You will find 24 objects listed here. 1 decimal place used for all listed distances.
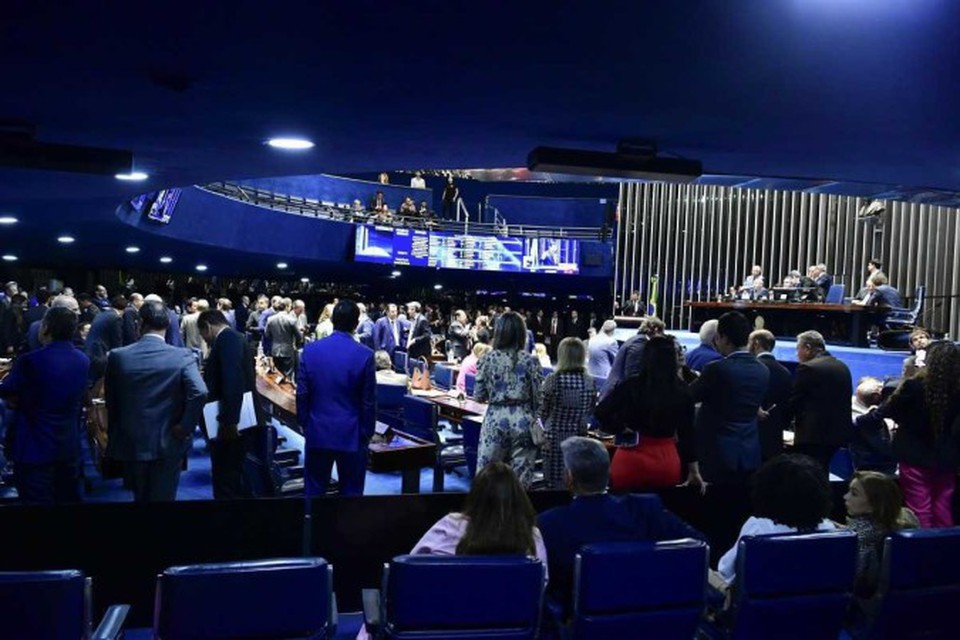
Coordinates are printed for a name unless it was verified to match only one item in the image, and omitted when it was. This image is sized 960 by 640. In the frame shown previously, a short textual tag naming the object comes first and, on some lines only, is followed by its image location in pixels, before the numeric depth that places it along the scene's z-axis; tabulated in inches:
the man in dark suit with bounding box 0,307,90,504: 167.0
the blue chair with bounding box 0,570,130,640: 84.5
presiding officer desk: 477.1
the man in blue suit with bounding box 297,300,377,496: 180.2
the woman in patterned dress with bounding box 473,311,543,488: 186.7
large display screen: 821.9
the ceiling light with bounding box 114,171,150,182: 240.1
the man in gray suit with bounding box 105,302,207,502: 163.9
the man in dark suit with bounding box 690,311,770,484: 169.5
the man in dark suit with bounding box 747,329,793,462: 192.5
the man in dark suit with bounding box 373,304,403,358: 474.9
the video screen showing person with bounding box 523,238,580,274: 912.9
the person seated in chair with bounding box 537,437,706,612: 115.0
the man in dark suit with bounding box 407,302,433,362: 470.9
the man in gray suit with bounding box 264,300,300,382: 370.0
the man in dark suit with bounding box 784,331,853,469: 185.2
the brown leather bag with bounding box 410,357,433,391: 302.2
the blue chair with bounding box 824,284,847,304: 520.4
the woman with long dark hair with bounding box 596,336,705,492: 155.4
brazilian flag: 881.8
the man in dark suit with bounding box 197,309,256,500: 191.3
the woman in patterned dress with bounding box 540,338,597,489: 193.5
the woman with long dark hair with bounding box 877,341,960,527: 165.8
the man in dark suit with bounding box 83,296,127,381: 262.4
